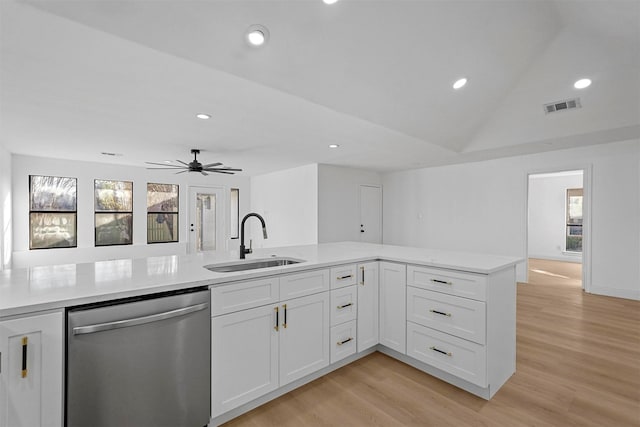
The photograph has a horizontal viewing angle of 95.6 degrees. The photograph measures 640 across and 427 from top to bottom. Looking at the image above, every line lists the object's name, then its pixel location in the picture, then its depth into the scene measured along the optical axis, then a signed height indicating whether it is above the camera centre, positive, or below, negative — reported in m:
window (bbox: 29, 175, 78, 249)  5.43 -0.01
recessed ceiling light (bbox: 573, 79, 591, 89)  3.46 +1.59
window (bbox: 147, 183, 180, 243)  6.64 -0.02
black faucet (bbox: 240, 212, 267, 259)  2.24 -0.29
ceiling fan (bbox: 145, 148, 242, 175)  4.57 +0.73
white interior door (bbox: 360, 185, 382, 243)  7.02 -0.01
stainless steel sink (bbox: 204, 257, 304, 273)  2.11 -0.40
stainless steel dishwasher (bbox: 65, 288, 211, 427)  1.25 -0.72
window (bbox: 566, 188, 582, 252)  7.49 -0.13
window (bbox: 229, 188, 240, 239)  8.09 +0.16
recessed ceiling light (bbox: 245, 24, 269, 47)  2.05 +1.29
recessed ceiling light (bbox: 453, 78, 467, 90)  3.25 +1.49
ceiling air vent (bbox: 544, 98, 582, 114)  3.71 +1.44
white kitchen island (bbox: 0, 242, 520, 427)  1.18 -0.63
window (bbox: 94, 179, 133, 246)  6.05 +0.00
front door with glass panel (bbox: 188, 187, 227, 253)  7.20 -0.17
